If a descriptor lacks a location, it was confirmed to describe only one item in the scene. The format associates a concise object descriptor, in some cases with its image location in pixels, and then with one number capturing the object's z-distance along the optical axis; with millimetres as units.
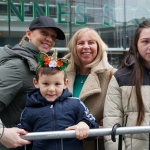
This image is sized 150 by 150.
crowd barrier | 2199
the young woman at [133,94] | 2506
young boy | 2445
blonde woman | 2969
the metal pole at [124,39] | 13164
